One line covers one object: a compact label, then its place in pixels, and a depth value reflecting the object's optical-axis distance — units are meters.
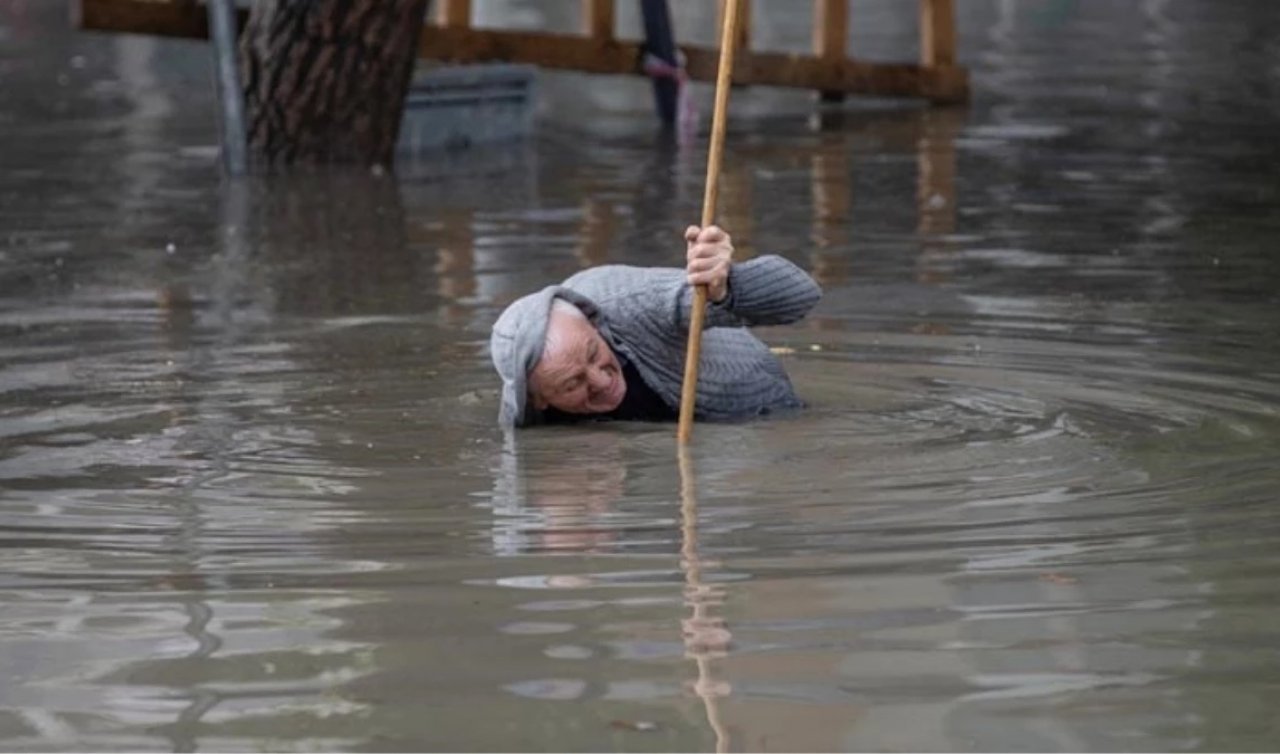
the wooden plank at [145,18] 16.03
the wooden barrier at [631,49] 16.44
